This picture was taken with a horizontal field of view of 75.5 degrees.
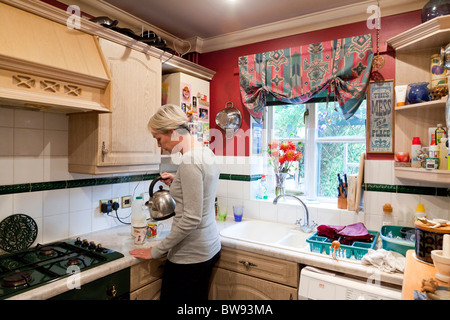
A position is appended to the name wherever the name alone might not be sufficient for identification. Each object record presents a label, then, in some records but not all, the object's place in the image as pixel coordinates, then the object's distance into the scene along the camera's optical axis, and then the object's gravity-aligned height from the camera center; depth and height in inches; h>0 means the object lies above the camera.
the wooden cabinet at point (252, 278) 67.3 -29.8
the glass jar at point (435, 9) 61.3 +32.3
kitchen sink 82.6 -23.0
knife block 84.5 -12.6
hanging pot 100.1 +12.8
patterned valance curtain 78.4 +24.9
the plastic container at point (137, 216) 70.3 -16.4
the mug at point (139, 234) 70.0 -19.0
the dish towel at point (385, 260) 56.1 -20.4
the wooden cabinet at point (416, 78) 63.4 +20.2
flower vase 95.7 -8.8
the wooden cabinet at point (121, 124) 68.4 +7.6
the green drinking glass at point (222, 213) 97.8 -19.2
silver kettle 65.1 -11.3
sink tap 84.0 -19.6
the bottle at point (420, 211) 69.6 -12.6
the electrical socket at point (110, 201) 80.9 -13.0
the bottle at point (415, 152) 68.0 +1.5
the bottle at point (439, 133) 63.3 +5.7
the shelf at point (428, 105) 61.1 +11.8
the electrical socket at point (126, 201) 87.0 -13.9
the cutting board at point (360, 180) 78.8 -6.0
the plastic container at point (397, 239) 61.5 -18.2
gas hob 48.2 -21.4
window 89.4 +5.1
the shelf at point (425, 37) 60.4 +27.3
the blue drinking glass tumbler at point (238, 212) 96.3 -18.7
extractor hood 50.0 +16.5
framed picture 76.4 +10.9
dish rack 63.8 -20.3
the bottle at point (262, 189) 101.8 -11.5
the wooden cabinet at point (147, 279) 63.0 -28.1
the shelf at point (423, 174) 59.2 -3.5
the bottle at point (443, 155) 61.0 +0.8
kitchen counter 48.6 -22.2
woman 57.7 -12.2
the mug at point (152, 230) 75.2 -19.3
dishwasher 52.6 -24.7
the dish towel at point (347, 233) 69.2 -18.5
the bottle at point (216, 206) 101.1 -17.5
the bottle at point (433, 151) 62.8 +1.7
